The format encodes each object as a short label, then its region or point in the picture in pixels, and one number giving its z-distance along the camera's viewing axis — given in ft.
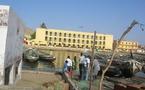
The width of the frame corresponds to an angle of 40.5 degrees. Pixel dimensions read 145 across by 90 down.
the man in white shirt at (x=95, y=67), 39.23
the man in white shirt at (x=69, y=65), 40.33
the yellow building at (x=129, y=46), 274.02
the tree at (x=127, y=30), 16.00
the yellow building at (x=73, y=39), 240.70
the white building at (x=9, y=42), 22.95
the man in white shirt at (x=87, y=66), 38.88
